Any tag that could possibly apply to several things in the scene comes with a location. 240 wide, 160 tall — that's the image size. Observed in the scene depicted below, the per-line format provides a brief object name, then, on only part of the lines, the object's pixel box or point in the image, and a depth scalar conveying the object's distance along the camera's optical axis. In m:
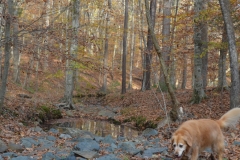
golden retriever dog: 4.91
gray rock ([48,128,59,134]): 10.09
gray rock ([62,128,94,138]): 9.85
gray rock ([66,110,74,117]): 14.79
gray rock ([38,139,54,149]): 7.90
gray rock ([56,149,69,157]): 6.78
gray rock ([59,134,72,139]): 9.40
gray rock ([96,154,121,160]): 5.97
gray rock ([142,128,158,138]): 9.72
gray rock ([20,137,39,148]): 7.76
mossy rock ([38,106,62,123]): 12.55
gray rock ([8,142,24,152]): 7.23
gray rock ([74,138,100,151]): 7.30
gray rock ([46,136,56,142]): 8.84
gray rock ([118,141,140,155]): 6.89
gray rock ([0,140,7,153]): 6.92
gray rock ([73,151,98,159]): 6.43
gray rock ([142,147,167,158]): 6.47
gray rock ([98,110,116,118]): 15.36
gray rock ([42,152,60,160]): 6.25
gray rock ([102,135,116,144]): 8.61
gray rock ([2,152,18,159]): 6.44
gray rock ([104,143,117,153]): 7.45
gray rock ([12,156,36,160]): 5.99
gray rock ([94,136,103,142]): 8.81
